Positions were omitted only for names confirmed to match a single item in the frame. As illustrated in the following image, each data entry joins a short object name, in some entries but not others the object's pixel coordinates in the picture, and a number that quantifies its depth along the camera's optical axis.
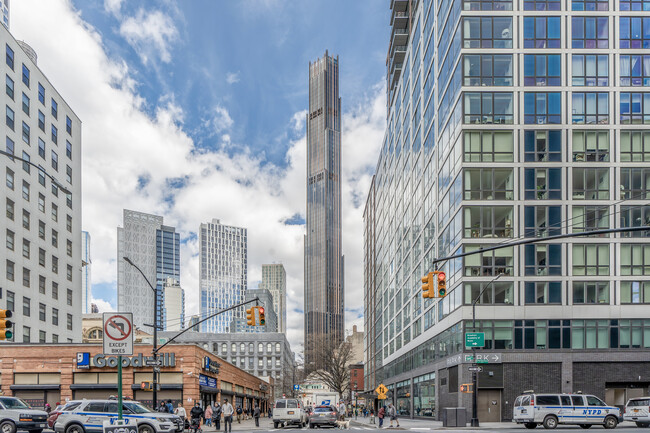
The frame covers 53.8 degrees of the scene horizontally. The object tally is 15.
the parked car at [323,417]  40.28
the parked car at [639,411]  33.16
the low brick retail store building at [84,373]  43.75
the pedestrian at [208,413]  40.81
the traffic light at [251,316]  29.73
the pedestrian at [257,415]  47.19
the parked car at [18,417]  26.05
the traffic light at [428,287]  21.88
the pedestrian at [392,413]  40.53
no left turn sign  10.83
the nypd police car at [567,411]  32.41
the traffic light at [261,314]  29.95
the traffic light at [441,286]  21.89
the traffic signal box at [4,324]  19.92
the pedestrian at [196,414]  32.00
